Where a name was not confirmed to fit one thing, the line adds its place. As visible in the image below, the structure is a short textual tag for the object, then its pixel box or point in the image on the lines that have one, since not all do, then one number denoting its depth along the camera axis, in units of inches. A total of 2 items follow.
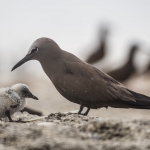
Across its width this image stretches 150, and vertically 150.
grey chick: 469.1
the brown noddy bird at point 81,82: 479.8
